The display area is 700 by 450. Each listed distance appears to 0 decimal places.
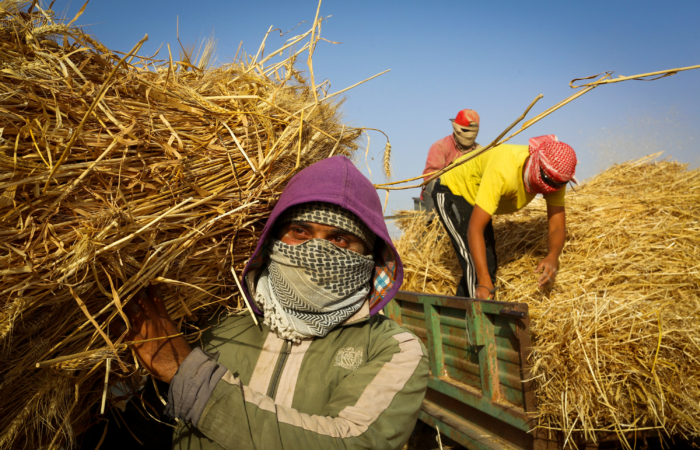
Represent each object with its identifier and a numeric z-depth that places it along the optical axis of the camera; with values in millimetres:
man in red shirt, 5484
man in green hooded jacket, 1197
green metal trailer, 2530
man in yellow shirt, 3279
